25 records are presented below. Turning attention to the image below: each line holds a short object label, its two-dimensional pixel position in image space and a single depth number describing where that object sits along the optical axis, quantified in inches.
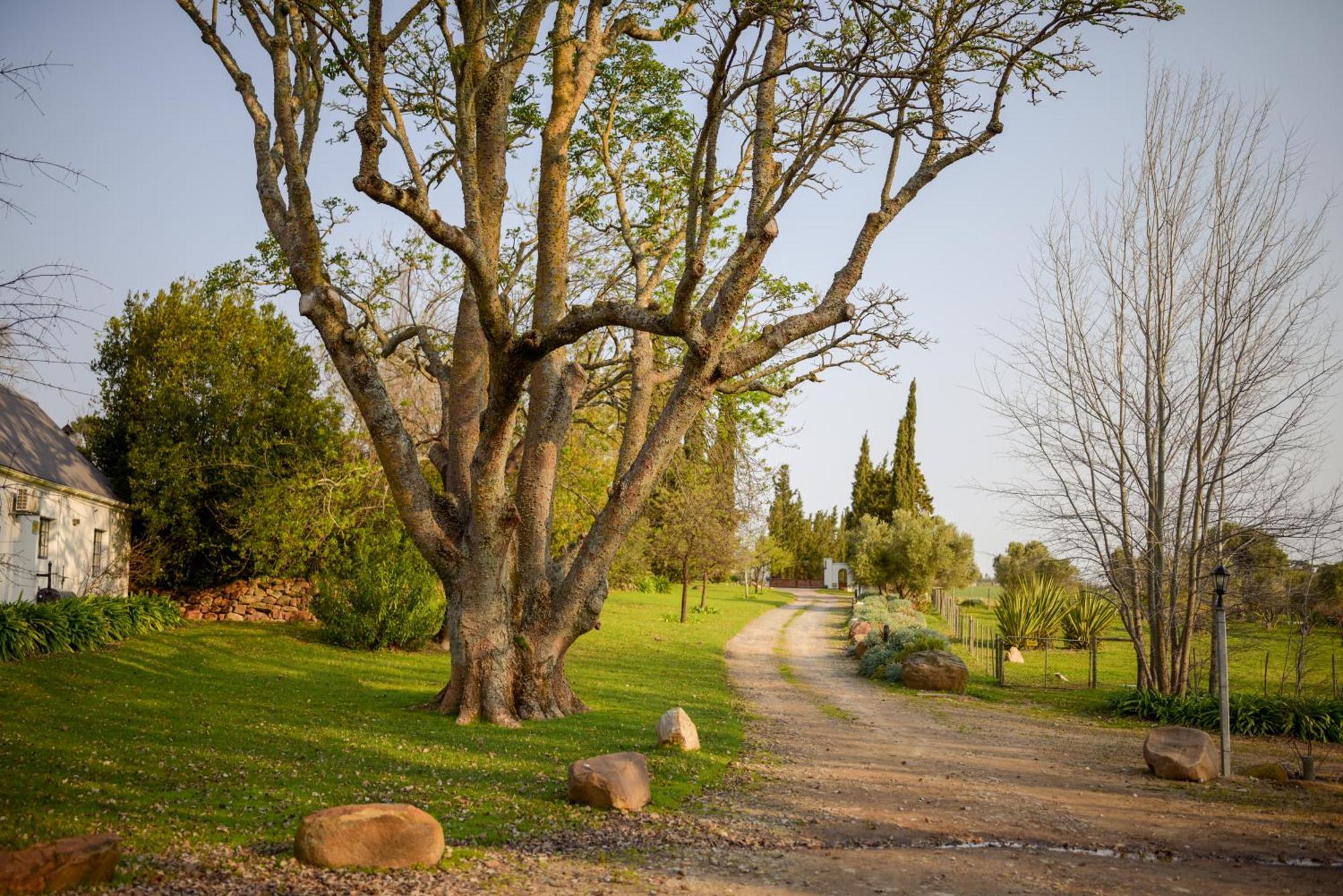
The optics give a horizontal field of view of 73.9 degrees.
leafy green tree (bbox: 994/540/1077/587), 845.7
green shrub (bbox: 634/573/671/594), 1972.7
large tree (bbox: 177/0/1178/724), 397.1
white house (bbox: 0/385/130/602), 727.1
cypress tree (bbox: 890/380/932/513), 2265.0
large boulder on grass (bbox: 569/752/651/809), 316.2
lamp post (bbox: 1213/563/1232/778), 429.7
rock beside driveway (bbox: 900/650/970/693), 768.3
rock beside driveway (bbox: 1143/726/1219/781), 419.2
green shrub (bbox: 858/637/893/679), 855.1
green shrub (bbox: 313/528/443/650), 808.9
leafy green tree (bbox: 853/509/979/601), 1840.6
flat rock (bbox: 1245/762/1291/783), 422.6
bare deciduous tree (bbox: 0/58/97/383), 246.7
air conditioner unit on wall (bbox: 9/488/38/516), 725.9
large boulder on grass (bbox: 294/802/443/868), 235.6
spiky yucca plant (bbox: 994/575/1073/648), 950.4
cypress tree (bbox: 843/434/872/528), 2741.1
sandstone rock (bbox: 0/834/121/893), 192.2
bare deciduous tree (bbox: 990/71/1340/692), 653.9
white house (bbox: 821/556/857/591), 3078.2
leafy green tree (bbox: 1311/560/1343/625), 677.3
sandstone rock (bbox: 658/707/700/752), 429.4
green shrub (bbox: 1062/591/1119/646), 984.3
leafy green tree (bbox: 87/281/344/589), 908.6
